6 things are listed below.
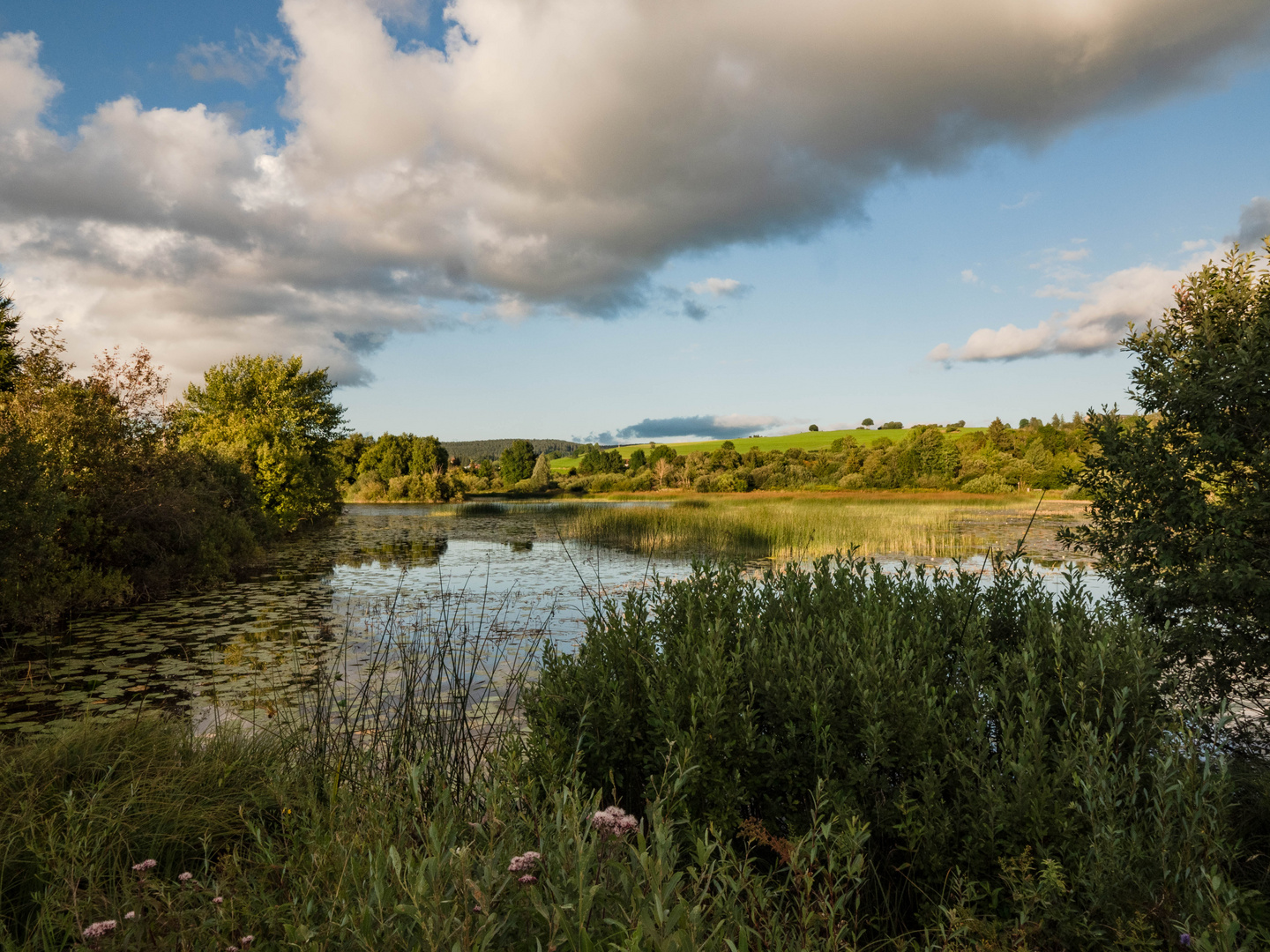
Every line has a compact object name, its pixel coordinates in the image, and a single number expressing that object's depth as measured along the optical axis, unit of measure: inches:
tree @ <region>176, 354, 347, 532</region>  1003.9
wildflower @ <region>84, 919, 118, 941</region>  69.4
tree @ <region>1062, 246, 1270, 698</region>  185.5
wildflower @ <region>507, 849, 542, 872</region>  63.9
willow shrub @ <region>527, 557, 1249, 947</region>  92.1
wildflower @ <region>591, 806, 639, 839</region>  74.9
